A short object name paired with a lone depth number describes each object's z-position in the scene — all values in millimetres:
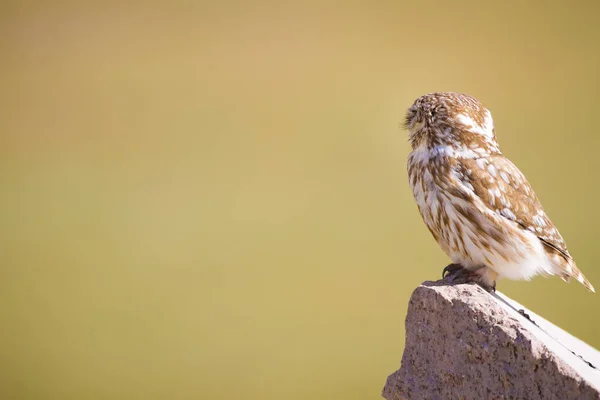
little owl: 7028
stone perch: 6902
